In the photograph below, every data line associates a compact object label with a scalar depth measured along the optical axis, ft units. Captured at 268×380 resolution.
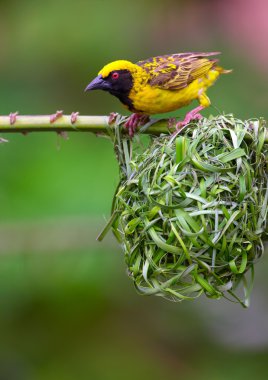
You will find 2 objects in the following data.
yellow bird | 22.25
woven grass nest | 19.24
